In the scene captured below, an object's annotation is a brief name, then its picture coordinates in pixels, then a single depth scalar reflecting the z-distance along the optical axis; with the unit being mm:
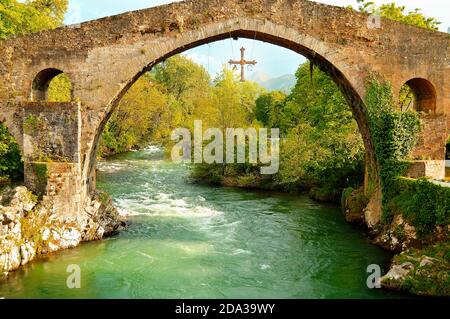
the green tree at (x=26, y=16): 19578
